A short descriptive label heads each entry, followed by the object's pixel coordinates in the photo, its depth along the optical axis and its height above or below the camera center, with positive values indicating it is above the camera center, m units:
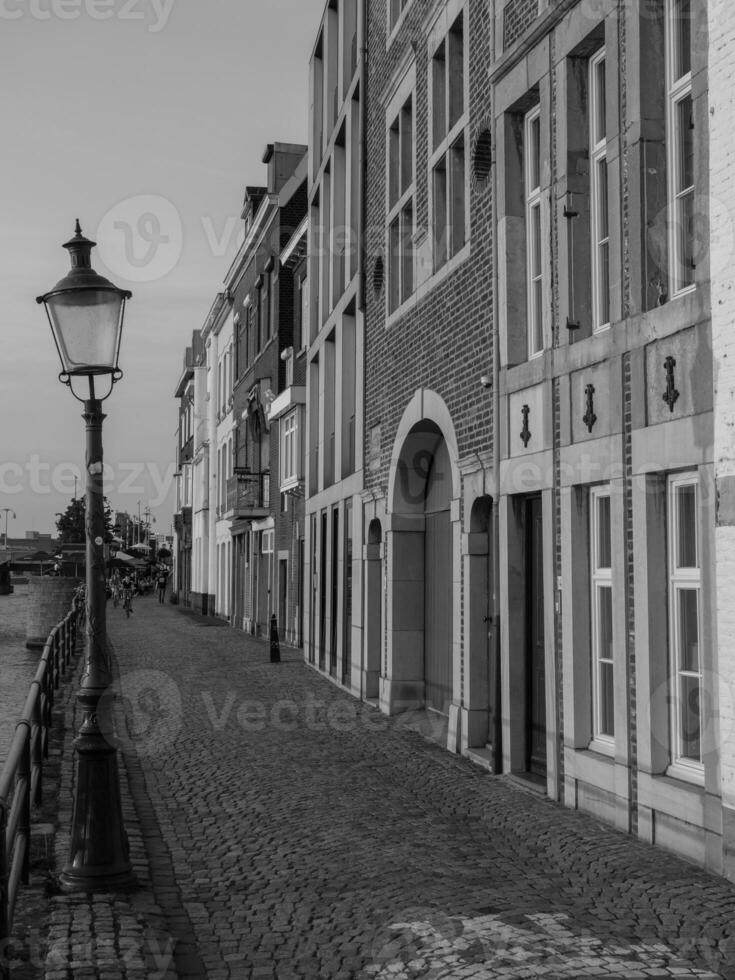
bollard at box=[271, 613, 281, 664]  23.00 -1.67
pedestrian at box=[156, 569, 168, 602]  60.69 -1.18
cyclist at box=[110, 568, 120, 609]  56.64 -1.02
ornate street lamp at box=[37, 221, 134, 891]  6.59 -0.14
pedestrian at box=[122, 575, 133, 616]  42.31 -1.23
